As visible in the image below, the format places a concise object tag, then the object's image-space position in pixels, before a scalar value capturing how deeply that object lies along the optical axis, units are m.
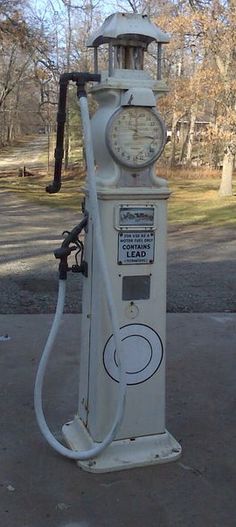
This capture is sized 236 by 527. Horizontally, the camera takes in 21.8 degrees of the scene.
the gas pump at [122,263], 2.64
